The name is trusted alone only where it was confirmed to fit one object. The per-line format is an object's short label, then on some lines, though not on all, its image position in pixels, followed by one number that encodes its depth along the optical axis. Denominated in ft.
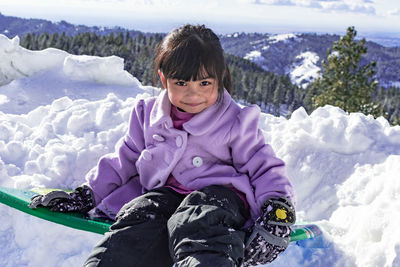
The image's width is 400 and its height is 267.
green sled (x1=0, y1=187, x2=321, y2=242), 7.82
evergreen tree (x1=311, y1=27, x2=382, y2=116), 60.18
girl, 5.81
